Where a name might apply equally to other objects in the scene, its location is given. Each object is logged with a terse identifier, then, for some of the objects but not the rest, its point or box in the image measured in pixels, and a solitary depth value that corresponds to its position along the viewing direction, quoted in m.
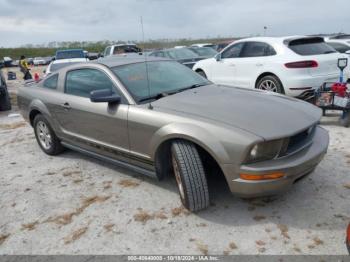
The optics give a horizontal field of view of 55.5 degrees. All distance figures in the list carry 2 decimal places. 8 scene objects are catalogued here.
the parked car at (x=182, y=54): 12.51
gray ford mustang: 2.86
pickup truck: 16.95
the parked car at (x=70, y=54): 14.34
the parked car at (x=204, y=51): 13.42
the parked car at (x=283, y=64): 6.68
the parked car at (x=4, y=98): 9.37
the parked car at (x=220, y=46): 22.42
